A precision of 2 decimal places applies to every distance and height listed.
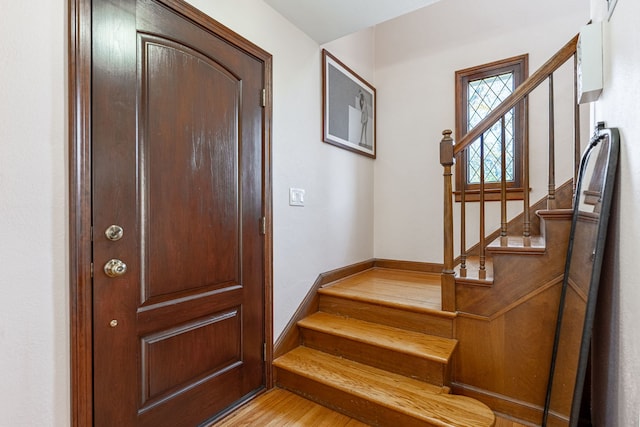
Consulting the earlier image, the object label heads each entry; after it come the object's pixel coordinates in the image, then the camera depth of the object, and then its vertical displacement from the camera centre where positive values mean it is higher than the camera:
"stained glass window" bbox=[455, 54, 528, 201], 2.66 +0.80
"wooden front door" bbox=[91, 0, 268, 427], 1.23 -0.03
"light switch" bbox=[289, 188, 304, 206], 2.14 +0.10
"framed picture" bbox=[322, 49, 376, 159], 2.53 +0.94
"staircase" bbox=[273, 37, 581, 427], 1.61 -0.79
